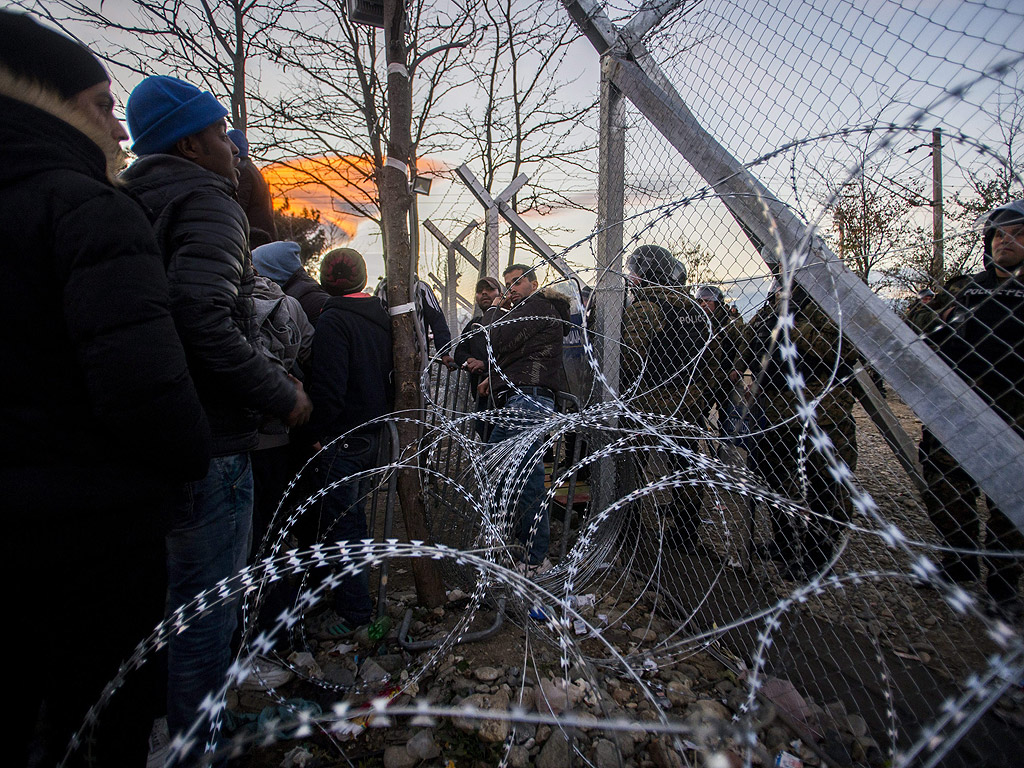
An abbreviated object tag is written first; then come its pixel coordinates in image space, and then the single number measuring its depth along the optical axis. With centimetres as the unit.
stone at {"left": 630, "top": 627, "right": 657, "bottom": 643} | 295
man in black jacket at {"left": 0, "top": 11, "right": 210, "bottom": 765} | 117
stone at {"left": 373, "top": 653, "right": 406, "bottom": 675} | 269
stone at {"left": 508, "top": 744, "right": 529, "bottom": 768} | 209
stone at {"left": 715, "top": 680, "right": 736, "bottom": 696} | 252
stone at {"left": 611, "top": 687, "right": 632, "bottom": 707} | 246
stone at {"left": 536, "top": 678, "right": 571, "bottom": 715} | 237
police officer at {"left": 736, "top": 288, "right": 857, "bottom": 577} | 307
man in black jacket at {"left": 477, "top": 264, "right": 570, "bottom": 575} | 388
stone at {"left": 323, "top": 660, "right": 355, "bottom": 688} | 259
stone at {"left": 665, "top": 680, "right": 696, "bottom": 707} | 244
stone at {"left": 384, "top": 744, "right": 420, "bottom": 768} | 208
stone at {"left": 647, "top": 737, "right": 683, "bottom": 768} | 206
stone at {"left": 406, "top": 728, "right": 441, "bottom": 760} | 210
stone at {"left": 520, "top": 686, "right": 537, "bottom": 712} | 240
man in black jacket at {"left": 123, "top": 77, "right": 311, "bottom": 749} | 167
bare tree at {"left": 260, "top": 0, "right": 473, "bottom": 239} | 757
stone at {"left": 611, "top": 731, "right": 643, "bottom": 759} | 216
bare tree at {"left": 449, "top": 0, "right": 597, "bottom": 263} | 922
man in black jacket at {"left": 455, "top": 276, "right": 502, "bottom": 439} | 443
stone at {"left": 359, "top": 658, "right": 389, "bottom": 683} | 259
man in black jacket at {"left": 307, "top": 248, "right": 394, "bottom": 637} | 287
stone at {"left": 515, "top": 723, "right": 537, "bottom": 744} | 221
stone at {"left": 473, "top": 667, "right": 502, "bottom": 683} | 260
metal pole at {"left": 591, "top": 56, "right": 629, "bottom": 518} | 345
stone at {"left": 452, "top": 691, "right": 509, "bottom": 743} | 220
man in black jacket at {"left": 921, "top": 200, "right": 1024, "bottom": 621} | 240
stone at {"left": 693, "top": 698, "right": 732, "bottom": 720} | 236
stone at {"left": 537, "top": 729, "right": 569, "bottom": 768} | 209
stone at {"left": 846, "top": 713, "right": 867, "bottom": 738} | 216
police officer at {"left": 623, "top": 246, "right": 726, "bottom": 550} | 345
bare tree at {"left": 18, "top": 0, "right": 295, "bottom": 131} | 718
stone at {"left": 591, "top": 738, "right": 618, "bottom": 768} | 210
